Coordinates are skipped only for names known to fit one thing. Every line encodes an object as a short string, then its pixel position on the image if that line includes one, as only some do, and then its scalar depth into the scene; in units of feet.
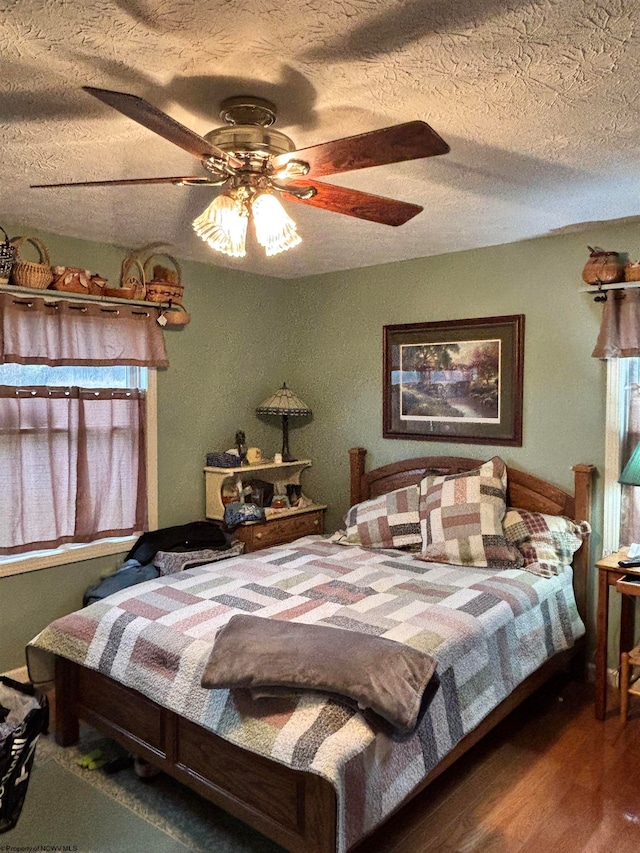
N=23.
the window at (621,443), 10.64
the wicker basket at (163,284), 12.04
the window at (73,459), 10.50
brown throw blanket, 6.11
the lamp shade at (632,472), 9.23
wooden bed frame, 6.00
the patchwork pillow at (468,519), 10.56
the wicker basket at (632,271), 10.07
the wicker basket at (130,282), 11.66
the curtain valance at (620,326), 10.10
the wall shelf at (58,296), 10.17
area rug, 7.03
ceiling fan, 5.12
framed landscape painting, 11.96
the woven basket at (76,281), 10.68
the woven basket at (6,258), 9.88
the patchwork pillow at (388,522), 11.73
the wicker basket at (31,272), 10.12
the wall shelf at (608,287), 10.09
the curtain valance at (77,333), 10.24
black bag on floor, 7.13
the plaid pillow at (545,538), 10.40
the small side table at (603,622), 9.61
